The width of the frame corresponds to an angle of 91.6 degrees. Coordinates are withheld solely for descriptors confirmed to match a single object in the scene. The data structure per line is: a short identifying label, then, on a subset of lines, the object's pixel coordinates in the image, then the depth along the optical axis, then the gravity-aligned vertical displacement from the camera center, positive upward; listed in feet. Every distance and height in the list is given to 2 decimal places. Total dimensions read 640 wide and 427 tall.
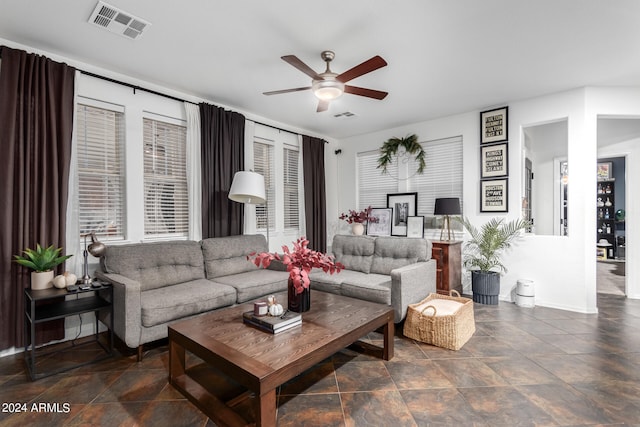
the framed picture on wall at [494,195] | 13.61 +0.75
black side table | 7.42 -2.51
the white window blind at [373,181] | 17.60 +1.80
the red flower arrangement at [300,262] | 7.22 -1.17
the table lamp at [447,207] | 13.62 +0.22
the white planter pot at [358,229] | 16.30 -0.88
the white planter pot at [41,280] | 8.08 -1.74
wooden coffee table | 5.06 -2.54
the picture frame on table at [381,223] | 17.11 -0.61
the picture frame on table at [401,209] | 16.56 +0.16
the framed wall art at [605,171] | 25.89 +3.38
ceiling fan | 7.63 +3.62
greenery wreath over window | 16.33 +3.39
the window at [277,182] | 15.02 +1.65
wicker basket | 8.80 -3.35
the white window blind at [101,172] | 10.05 +1.39
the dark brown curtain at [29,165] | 8.31 +1.35
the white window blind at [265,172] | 15.38 +2.03
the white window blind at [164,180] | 11.56 +1.26
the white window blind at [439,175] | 15.30 +1.90
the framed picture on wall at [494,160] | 13.60 +2.30
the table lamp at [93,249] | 8.84 -1.05
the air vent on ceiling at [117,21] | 7.32 +4.77
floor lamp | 11.55 +1.00
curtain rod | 9.98 +4.46
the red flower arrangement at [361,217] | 17.07 -0.26
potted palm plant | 13.09 -1.89
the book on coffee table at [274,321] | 6.59 -2.37
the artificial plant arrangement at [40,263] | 8.07 -1.29
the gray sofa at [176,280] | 8.14 -2.29
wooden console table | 13.26 -2.27
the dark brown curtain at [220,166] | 12.64 +1.99
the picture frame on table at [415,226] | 15.93 -0.73
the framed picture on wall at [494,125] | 13.64 +3.88
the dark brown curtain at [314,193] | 17.24 +1.10
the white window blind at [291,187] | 16.87 +1.38
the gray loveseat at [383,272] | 9.70 -2.18
